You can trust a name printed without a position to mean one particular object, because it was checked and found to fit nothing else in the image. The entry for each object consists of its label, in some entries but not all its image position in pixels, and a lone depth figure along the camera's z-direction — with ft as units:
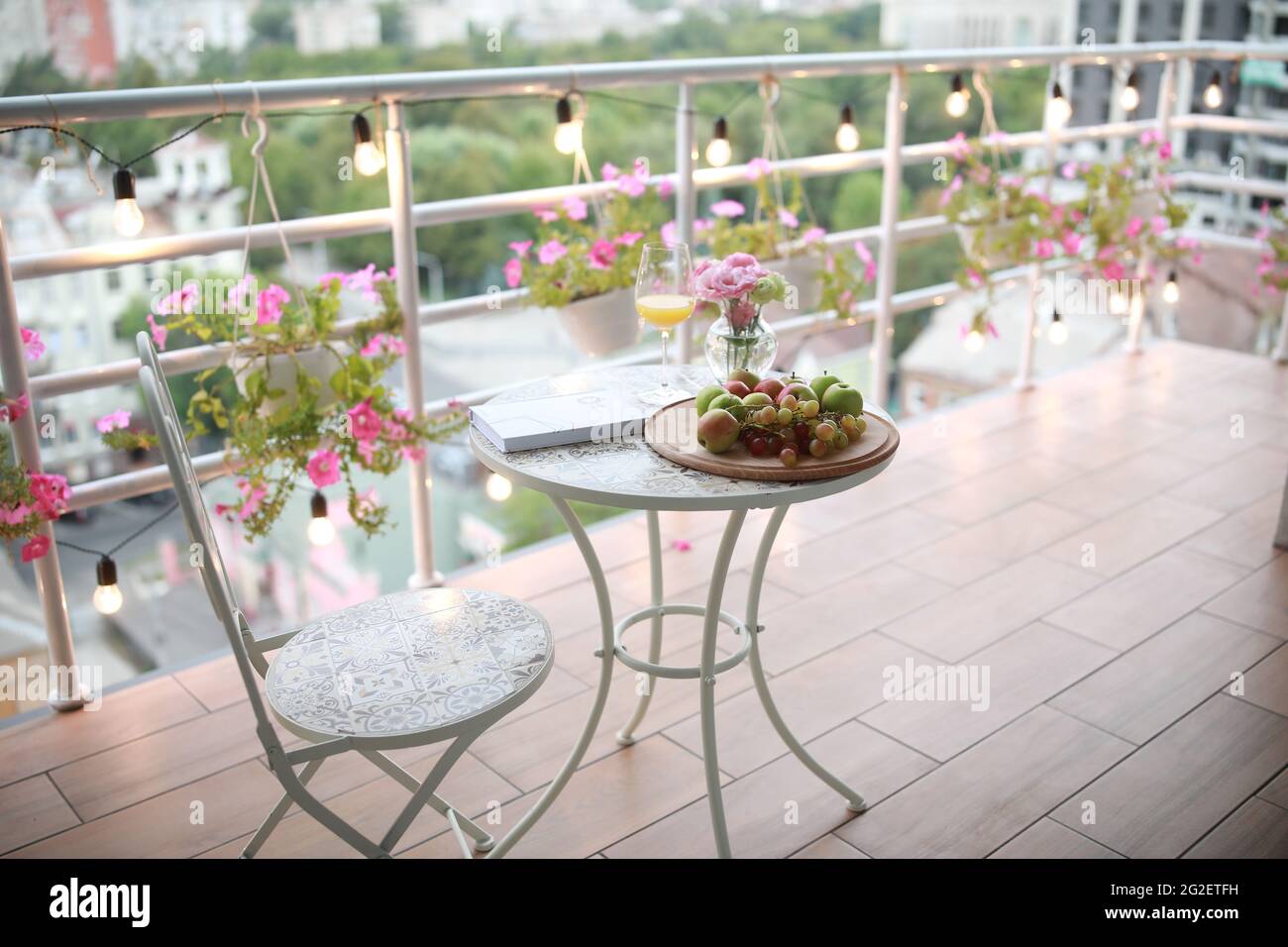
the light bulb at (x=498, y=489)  7.92
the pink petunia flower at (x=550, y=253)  9.29
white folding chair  5.09
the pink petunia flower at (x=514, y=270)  9.30
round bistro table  5.41
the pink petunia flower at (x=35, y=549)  7.20
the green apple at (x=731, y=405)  5.82
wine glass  6.46
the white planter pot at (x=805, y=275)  10.87
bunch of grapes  5.69
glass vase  6.58
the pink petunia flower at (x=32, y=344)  7.36
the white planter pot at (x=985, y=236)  12.77
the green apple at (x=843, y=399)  5.94
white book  6.05
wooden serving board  5.53
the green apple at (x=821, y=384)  6.12
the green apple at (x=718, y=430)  5.69
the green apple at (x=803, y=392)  5.99
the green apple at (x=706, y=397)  6.06
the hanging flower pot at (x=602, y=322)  9.48
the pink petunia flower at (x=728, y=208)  10.18
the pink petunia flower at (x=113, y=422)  7.71
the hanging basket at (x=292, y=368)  7.91
